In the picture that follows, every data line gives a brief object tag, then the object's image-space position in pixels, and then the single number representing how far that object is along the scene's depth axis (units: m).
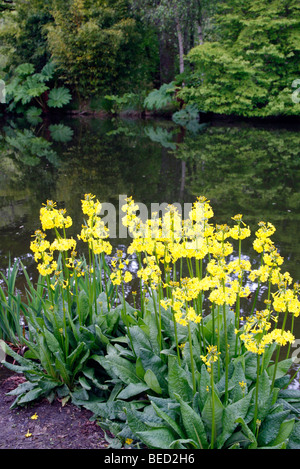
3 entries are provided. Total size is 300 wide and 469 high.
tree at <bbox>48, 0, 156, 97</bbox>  17.92
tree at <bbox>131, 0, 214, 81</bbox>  15.06
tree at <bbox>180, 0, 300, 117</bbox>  14.23
